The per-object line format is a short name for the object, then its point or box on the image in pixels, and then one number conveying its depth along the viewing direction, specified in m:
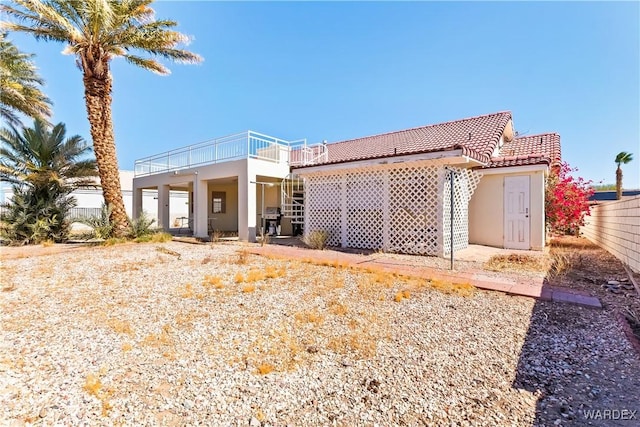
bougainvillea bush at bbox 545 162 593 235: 11.59
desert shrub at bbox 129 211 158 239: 12.14
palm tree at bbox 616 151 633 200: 21.98
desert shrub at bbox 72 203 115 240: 11.54
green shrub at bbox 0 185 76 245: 12.11
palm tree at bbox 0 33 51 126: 11.53
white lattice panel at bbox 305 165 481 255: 8.99
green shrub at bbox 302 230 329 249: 10.23
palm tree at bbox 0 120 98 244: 12.20
